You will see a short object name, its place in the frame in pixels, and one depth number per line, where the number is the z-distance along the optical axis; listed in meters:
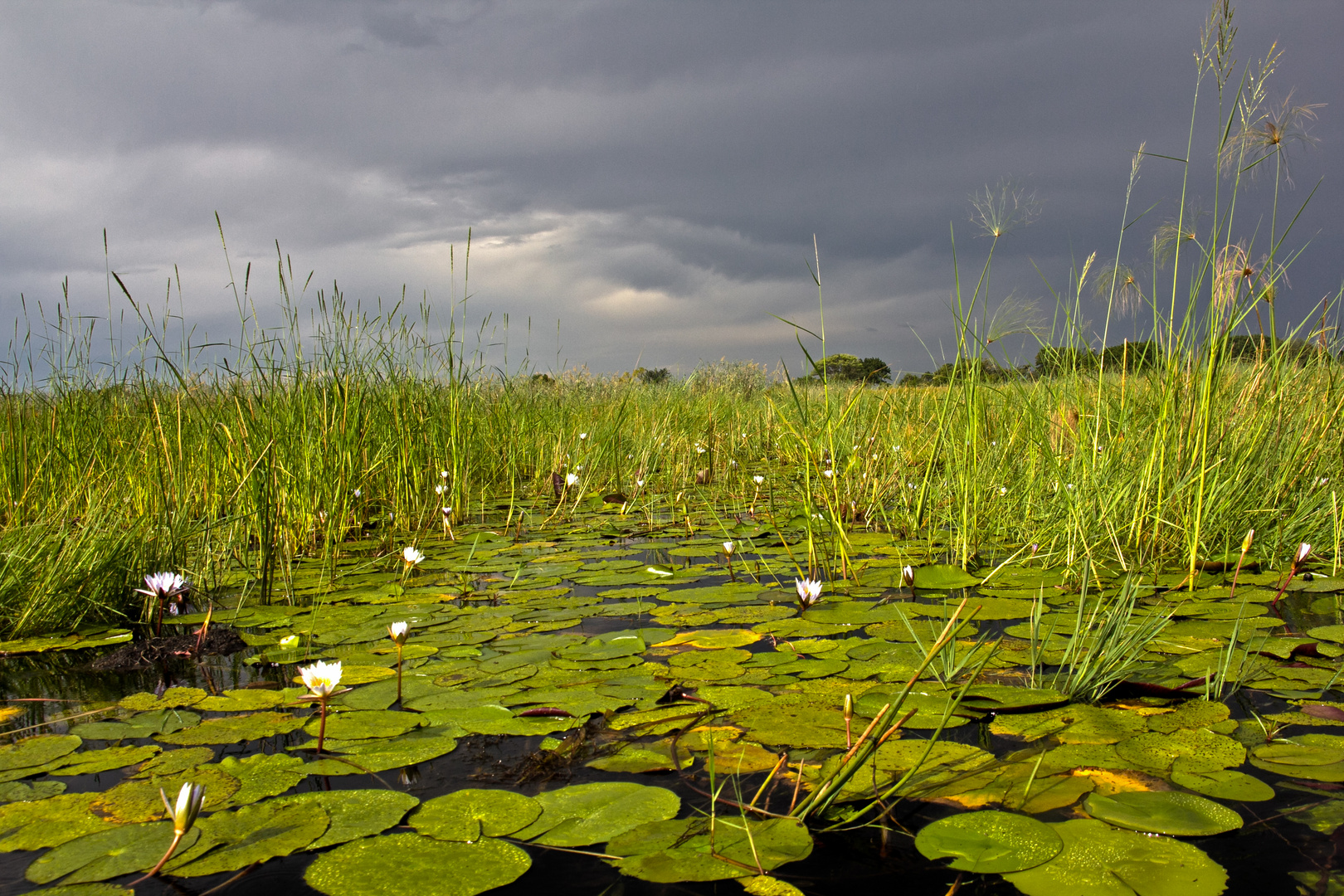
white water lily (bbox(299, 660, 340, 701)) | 1.48
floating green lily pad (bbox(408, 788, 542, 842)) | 1.24
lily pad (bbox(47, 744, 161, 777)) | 1.51
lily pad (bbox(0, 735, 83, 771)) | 1.53
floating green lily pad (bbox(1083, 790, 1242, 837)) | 1.20
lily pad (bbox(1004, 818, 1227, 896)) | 1.06
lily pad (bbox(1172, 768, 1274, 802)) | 1.30
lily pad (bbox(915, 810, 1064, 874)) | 1.11
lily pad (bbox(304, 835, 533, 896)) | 1.10
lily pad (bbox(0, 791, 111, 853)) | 1.24
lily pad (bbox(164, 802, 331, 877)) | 1.16
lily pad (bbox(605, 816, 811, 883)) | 1.11
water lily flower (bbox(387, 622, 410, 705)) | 1.74
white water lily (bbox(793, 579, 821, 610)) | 2.40
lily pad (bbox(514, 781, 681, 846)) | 1.22
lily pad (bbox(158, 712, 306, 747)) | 1.63
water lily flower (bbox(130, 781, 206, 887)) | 0.98
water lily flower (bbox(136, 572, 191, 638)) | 2.24
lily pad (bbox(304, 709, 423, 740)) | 1.65
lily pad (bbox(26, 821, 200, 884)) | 1.14
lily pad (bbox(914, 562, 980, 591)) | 2.83
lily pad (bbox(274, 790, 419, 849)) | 1.24
